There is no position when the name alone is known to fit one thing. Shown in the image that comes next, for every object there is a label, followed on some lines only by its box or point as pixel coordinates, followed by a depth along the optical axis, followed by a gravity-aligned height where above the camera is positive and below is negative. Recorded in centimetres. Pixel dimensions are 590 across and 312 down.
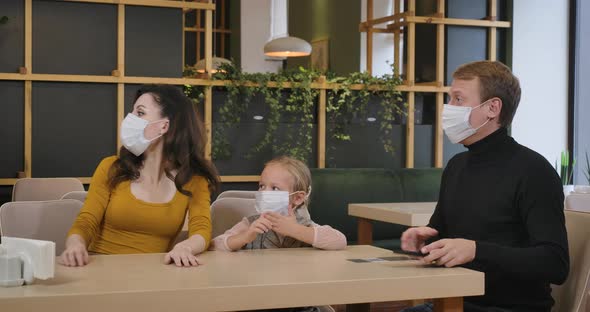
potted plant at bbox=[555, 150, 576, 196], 655 -26
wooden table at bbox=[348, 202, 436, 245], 364 -39
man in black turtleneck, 218 -21
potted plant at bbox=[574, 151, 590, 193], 535 -36
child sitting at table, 233 -27
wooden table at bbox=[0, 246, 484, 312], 166 -35
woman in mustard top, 262 -18
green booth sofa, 557 -41
